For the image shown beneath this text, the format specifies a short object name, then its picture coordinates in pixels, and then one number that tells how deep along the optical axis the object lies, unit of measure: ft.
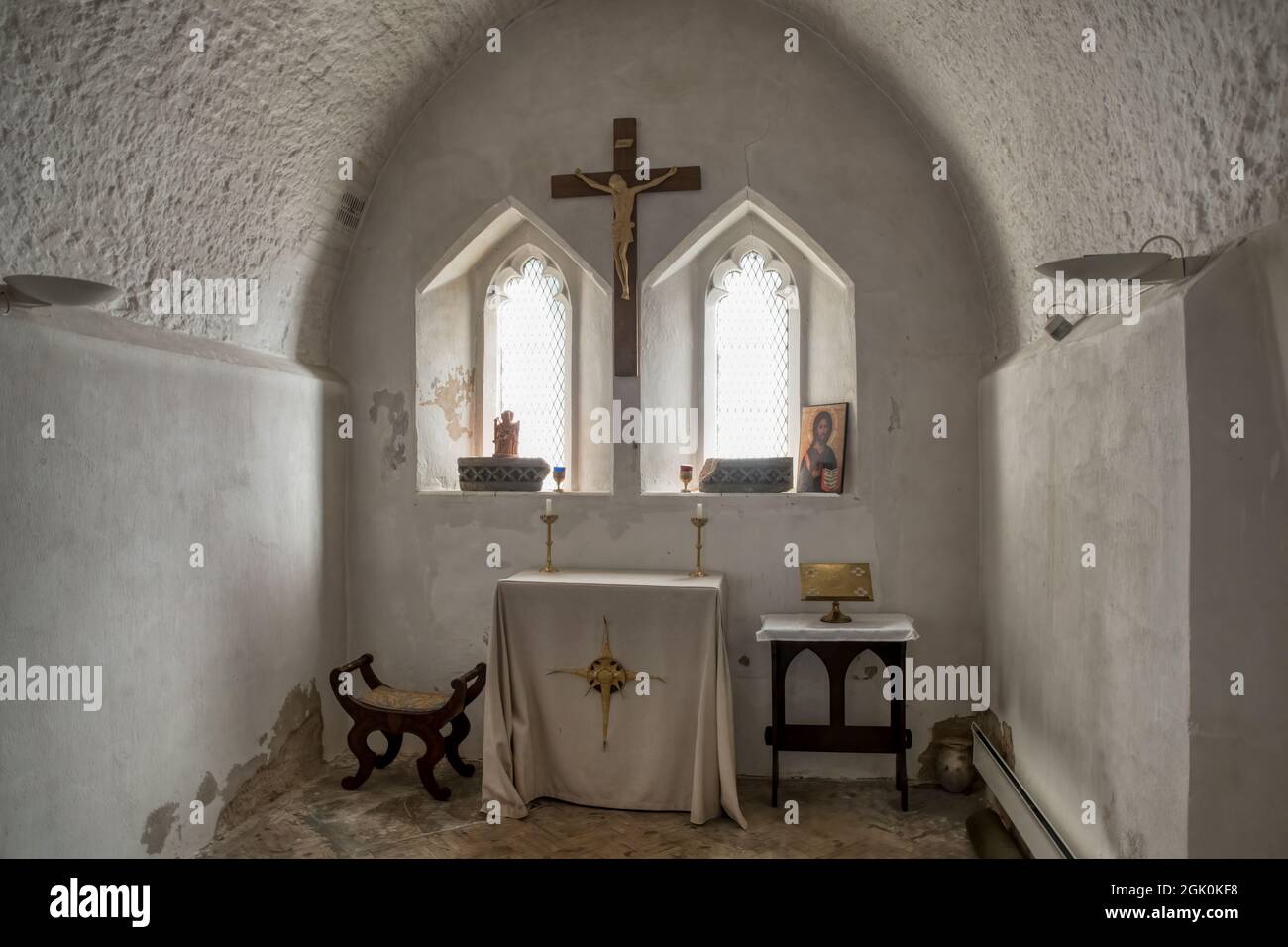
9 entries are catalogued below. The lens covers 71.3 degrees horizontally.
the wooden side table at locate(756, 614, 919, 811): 14.29
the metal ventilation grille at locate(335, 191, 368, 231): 16.76
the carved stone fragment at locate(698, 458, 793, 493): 16.46
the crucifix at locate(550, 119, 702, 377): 16.66
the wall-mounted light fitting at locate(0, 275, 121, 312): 9.25
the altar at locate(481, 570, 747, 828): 14.14
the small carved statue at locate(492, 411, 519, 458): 17.57
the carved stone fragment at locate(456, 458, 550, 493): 17.10
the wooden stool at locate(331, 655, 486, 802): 14.74
